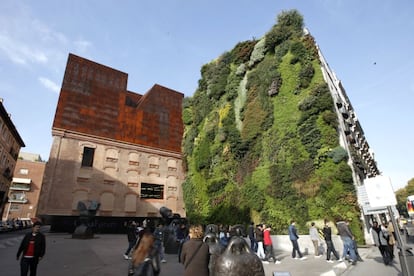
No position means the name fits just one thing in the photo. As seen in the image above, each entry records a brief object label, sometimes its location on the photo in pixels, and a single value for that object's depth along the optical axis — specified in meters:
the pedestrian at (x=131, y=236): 10.36
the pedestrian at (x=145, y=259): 3.61
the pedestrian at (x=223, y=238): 10.44
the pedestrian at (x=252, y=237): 11.68
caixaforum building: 26.56
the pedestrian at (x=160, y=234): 9.32
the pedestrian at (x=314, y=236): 11.05
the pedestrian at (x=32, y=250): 5.74
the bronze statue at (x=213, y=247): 5.21
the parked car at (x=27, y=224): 40.33
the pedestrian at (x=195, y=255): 4.01
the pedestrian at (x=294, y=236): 10.60
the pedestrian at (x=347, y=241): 9.08
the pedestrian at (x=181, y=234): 12.84
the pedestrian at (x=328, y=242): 9.91
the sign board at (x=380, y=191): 5.16
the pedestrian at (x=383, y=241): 8.56
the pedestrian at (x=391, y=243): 8.57
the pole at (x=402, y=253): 5.02
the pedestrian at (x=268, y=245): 10.00
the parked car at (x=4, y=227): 25.81
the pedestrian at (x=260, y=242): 10.38
